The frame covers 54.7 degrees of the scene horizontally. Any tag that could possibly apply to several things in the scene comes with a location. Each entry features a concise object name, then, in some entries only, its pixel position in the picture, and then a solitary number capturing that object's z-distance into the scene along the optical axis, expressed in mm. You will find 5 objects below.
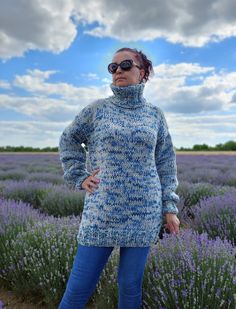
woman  1196
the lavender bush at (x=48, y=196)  3568
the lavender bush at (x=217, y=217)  2448
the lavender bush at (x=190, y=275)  1364
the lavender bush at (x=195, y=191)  3947
